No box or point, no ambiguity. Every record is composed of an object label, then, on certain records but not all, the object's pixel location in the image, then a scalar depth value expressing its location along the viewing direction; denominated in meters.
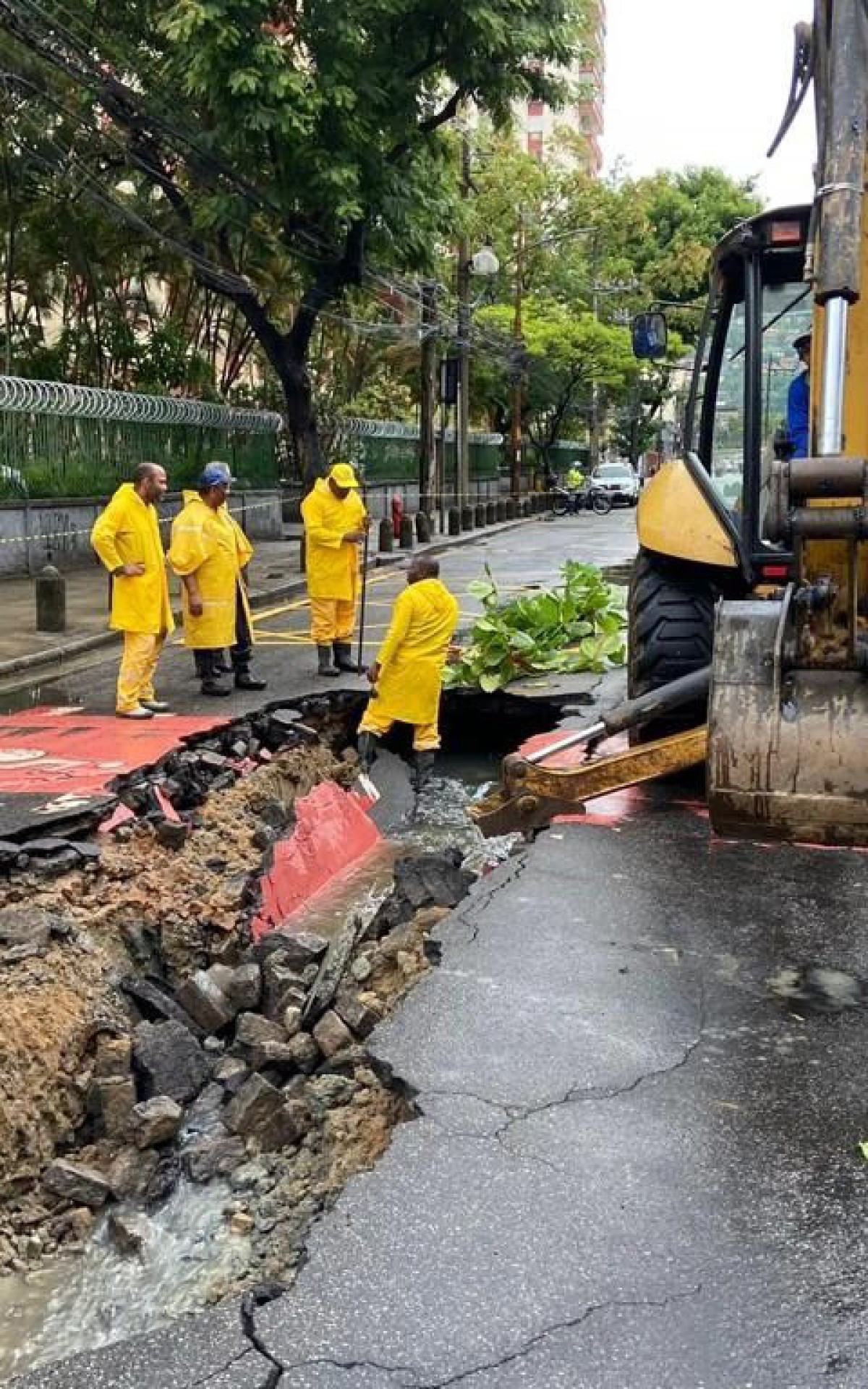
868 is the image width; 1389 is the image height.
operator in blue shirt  5.84
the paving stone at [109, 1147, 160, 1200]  3.73
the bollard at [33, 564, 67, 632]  12.46
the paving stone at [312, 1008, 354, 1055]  4.34
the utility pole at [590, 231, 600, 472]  47.49
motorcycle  45.06
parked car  47.31
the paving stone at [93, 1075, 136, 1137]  4.06
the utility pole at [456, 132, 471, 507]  29.05
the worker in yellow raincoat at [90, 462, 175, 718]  8.60
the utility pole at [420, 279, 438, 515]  27.58
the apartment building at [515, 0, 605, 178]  78.81
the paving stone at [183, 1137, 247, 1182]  3.77
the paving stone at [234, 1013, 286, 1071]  4.43
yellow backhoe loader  3.41
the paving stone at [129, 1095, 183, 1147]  3.96
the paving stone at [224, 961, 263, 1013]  4.97
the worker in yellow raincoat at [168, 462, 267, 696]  9.39
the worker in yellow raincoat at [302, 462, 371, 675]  10.36
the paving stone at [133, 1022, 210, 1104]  4.33
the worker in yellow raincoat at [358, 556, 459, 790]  7.85
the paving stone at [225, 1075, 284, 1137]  3.87
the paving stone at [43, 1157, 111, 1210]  3.71
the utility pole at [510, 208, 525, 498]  39.88
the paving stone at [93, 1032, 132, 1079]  4.30
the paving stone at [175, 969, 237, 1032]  4.92
